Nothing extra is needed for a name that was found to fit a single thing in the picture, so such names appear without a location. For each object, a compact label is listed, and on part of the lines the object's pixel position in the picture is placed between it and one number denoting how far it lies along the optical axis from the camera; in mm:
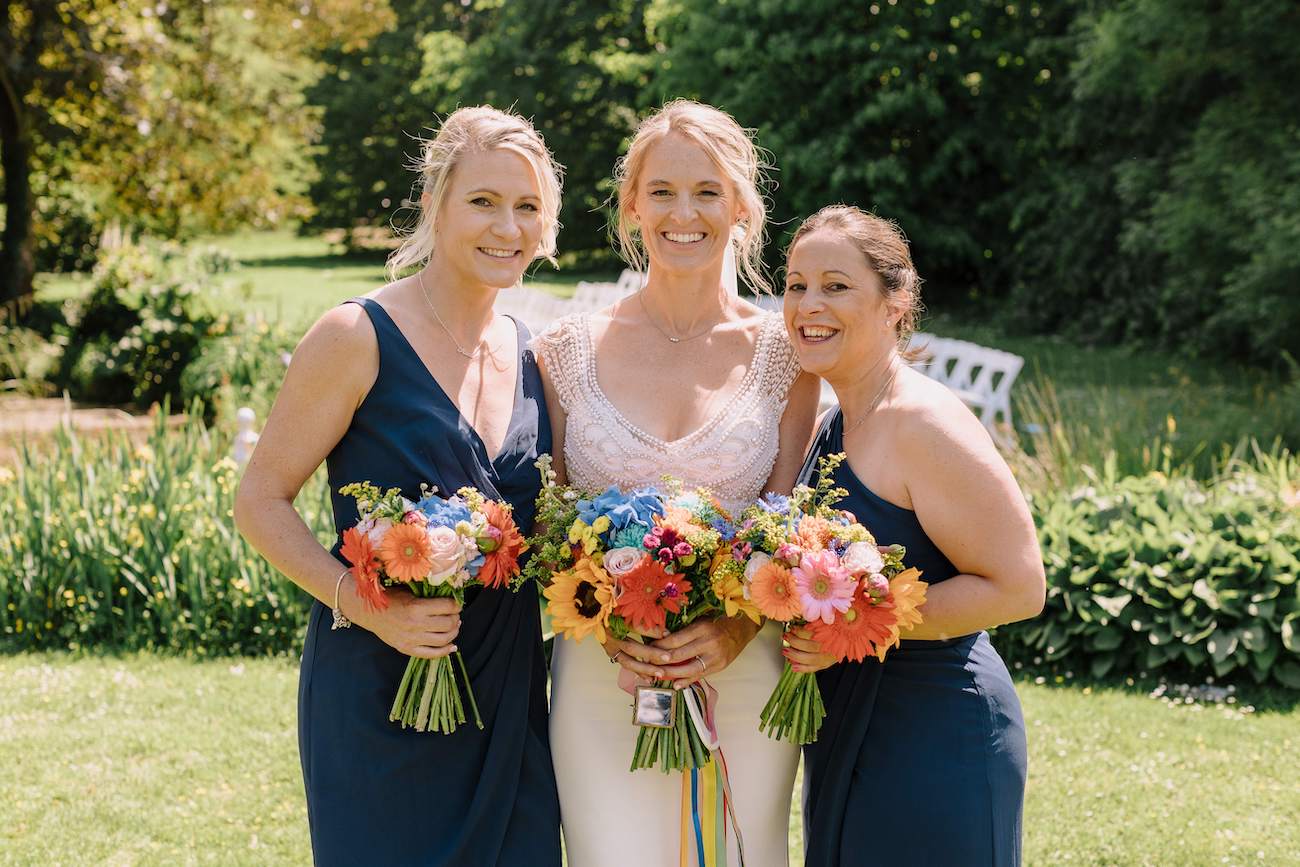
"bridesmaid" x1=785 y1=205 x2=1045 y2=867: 2930
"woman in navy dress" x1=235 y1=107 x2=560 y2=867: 3059
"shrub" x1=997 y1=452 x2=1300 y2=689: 6602
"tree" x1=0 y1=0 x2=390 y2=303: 19125
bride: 3299
